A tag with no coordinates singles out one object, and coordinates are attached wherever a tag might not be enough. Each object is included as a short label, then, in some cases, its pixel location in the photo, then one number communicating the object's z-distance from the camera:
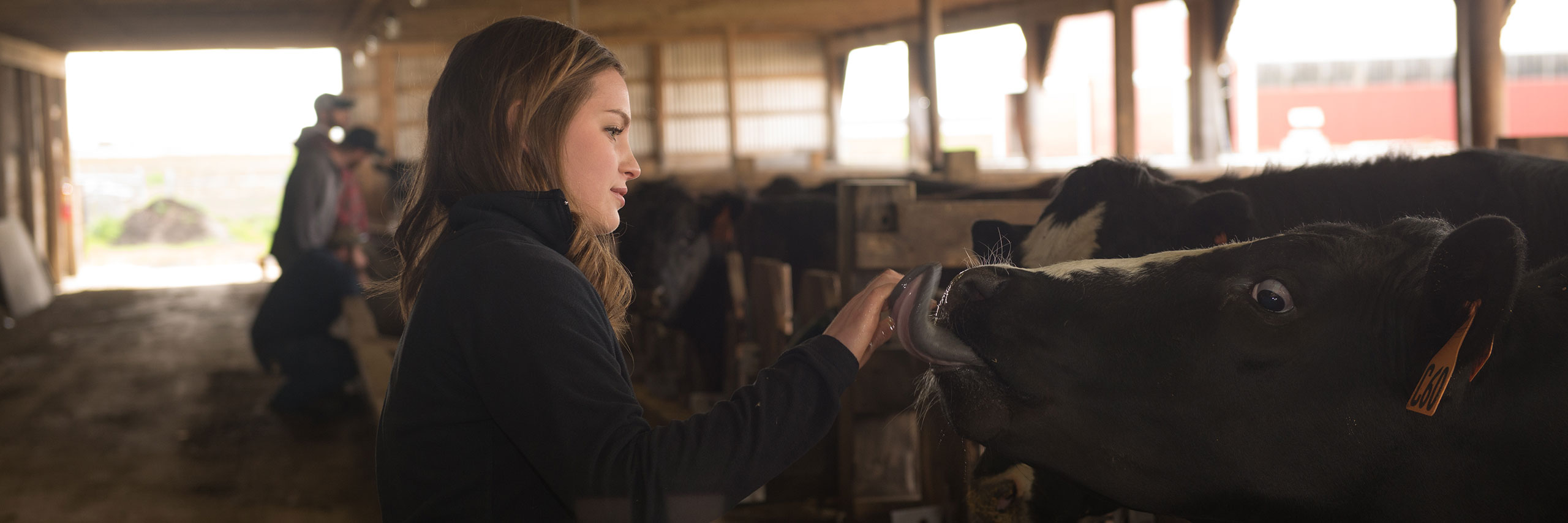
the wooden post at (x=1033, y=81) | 13.57
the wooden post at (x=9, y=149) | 12.14
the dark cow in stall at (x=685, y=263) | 4.92
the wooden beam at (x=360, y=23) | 11.26
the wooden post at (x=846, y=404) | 2.67
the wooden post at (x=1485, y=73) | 4.72
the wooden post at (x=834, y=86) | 17.73
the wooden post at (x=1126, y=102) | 6.00
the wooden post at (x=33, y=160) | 13.20
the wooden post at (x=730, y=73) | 13.62
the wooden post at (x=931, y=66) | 7.12
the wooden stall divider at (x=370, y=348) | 3.69
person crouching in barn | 5.59
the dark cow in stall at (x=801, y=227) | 4.65
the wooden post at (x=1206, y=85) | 11.57
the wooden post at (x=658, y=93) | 17.03
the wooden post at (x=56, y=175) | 13.73
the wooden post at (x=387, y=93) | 15.36
